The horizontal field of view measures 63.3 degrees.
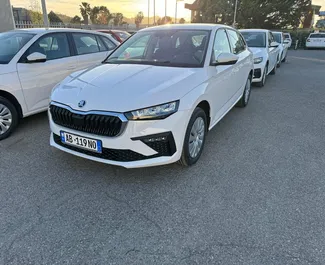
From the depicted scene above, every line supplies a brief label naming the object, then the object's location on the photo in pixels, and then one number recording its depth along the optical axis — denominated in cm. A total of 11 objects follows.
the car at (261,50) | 745
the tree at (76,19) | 5986
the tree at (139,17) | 7459
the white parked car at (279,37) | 1148
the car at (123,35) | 1315
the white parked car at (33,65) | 389
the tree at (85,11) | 6146
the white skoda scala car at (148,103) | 256
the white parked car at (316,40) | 2397
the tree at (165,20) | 5162
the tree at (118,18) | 6675
